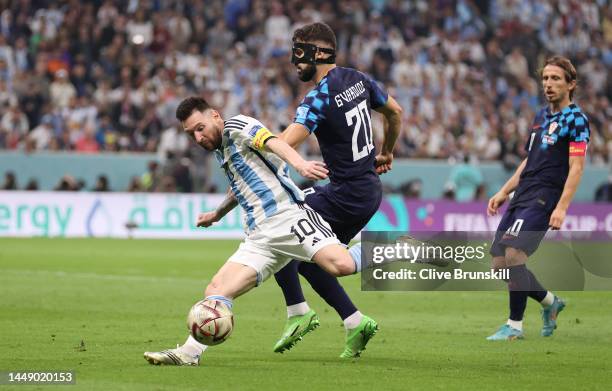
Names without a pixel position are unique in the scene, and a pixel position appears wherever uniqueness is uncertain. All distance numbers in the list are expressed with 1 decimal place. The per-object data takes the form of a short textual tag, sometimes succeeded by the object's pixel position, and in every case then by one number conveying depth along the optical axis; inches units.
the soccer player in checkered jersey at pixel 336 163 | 658.2
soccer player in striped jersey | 615.5
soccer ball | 595.2
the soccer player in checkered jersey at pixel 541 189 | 774.5
